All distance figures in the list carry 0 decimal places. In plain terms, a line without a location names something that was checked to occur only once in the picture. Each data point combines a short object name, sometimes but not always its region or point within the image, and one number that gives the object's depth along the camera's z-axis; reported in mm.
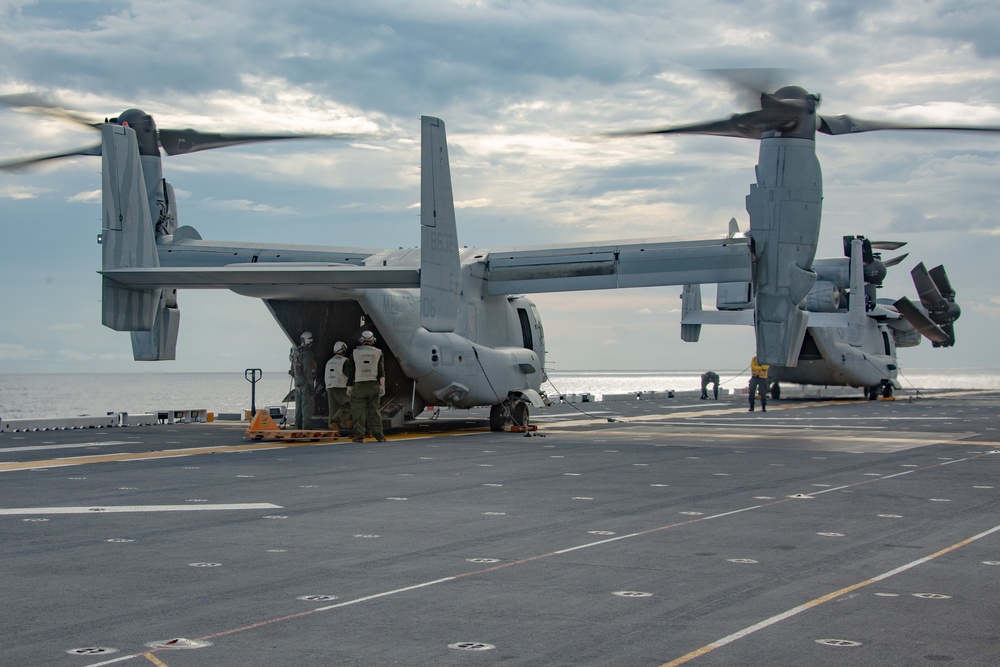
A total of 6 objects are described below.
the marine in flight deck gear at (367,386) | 20797
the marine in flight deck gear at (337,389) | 21594
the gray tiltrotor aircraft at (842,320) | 43594
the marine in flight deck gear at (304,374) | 22156
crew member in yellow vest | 35531
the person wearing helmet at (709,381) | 47812
